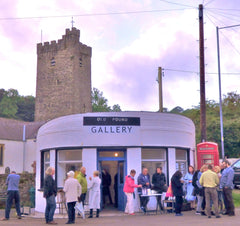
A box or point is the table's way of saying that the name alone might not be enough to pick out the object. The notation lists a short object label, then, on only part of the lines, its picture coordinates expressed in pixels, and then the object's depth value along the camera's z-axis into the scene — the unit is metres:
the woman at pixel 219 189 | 15.02
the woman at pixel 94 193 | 14.71
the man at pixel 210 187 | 13.87
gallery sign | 16.42
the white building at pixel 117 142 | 16.34
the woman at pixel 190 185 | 16.12
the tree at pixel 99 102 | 73.56
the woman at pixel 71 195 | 13.16
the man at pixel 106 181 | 17.94
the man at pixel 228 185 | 14.09
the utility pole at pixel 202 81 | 21.52
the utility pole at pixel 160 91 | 25.94
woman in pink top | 15.26
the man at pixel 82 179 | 14.73
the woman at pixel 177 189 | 14.48
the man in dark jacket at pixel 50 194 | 13.20
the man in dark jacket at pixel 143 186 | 15.67
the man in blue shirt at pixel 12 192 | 14.86
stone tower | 56.00
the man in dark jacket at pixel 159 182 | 16.09
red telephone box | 20.38
